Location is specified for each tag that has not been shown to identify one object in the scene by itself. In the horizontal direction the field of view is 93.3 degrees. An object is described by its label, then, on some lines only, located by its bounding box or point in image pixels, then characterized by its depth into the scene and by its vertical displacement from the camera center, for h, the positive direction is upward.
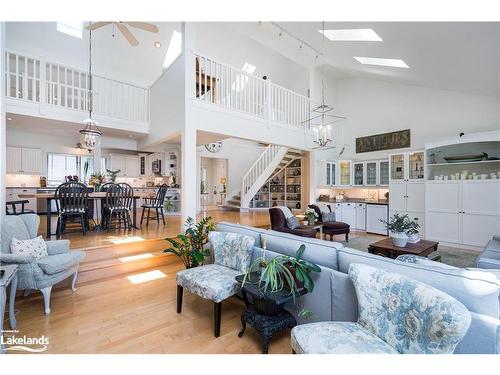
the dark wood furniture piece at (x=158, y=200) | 5.50 -0.33
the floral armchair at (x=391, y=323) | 1.10 -0.71
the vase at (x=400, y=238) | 3.30 -0.73
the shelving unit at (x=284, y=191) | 9.43 -0.19
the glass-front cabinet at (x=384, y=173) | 6.57 +0.38
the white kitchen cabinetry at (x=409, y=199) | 5.50 -0.30
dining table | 4.02 -0.22
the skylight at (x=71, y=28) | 6.53 +4.45
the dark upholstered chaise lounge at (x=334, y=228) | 5.23 -0.92
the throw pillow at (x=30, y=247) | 2.42 -0.66
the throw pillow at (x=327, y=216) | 5.67 -0.72
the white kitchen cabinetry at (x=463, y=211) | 4.46 -0.49
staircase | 8.04 +0.68
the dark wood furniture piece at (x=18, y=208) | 4.87 -0.59
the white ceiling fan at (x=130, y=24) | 3.78 +2.63
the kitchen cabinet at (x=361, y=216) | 6.69 -0.84
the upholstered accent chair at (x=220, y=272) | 2.04 -0.86
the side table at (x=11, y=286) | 1.79 -0.84
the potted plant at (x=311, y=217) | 4.95 -0.64
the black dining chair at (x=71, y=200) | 4.05 -0.25
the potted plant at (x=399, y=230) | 3.30 -0.61
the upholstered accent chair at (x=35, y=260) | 2.32 -0.79
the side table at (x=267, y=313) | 1.70 -1.03
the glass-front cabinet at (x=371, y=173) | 6.82 +0.40
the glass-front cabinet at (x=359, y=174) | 7.10 +0.38
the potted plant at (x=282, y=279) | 1.74 -0.70
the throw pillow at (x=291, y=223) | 4.71 -0.73
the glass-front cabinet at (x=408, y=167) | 5.67 +0.50
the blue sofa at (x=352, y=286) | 1.18 -0.59
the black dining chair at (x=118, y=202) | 4.60 -0.32
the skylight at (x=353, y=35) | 3.74 +2.59
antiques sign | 6.23 +1.28
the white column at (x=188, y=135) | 4.35 +0.94
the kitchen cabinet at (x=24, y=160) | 6.61 +0.73
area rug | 3.93 -1.26
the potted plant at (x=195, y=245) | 2.95 -0.77
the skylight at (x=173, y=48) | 7.42 +4.57
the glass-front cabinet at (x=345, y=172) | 7.33 +0.45
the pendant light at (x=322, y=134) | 4.30 +0.97
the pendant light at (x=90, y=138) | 4.45 +0.93
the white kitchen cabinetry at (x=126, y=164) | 8.00 +0.75
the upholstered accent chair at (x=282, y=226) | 4.56 -0.80
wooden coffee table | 3.17 -0.86
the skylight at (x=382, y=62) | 4.55 +2.56
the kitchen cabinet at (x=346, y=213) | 6.90 -0.78
